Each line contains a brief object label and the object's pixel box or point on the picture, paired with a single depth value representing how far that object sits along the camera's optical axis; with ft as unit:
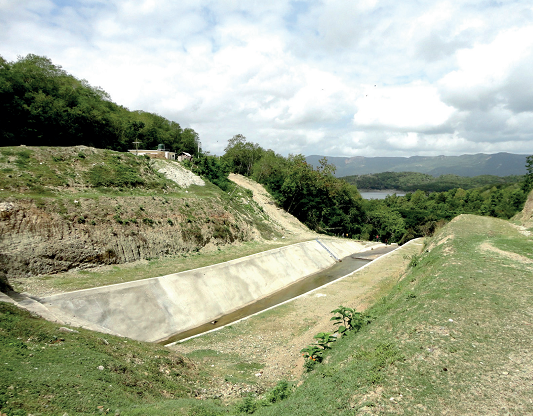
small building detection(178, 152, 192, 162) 202.39
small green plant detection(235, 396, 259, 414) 32.22
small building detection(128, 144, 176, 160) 164.23
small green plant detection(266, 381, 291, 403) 33.46
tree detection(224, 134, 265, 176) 283.18
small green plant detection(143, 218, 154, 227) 100.27
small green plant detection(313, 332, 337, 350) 43.82
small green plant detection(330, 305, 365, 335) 45.42
